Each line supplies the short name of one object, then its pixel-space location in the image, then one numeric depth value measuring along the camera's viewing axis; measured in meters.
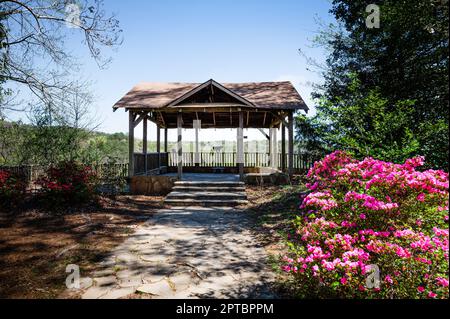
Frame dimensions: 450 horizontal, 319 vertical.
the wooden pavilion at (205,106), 11.88
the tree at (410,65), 6.17
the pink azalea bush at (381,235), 2.71
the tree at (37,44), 10.38
